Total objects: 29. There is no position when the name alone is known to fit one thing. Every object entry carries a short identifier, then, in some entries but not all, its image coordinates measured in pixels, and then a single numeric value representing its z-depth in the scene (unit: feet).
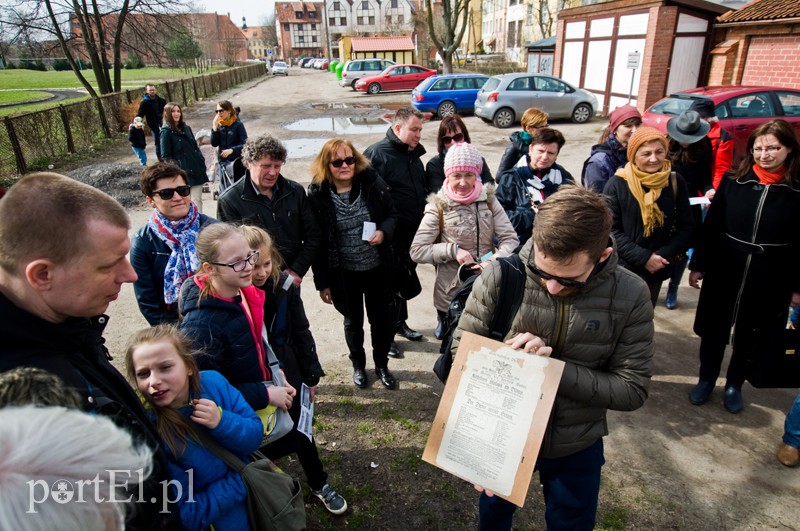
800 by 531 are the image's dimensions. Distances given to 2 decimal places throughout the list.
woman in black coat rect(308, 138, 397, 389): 11.03
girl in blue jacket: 5.65
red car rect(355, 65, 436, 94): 89.10
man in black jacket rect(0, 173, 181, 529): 3.84
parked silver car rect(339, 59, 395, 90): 102.12
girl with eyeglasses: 7.04
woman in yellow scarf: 10.52
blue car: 58.13
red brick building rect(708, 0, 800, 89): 38.78
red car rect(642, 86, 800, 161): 28.46
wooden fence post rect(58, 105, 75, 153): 40.11
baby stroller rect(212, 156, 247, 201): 18.21
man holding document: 5.42
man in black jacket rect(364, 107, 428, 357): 13.14
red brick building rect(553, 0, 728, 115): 47.14
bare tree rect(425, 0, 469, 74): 84.79
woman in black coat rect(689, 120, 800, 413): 9.93
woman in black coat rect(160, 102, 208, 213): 21.17
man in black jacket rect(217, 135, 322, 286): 10.36
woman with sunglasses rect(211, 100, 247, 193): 22.15
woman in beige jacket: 10.31
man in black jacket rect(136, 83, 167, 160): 36.45
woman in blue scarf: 9.25
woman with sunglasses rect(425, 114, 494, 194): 13.69
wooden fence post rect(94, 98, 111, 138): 48.42
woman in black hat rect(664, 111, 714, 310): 13.57
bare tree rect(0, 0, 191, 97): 64.80
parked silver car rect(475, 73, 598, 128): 50.44
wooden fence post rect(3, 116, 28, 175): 33.58
